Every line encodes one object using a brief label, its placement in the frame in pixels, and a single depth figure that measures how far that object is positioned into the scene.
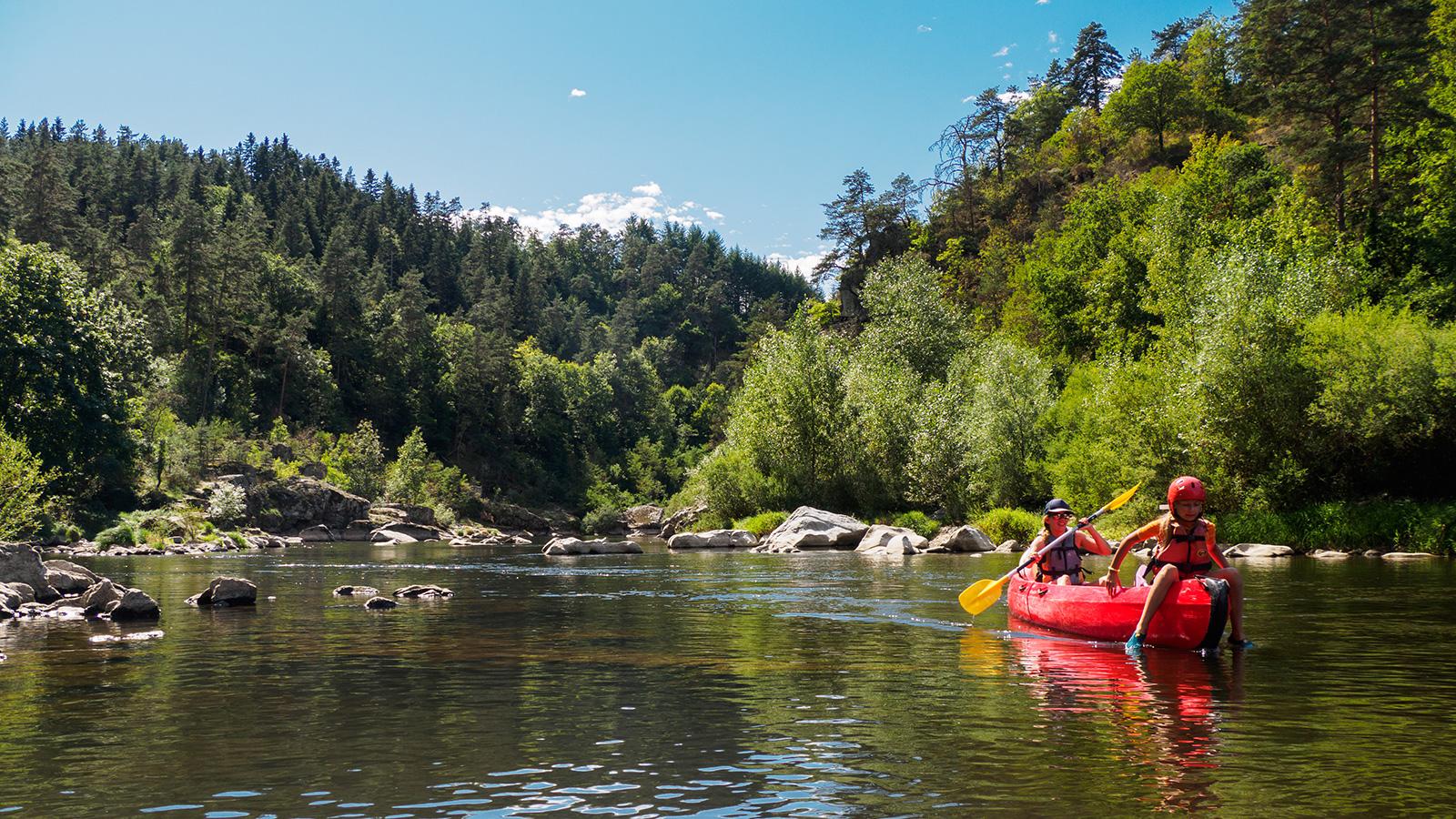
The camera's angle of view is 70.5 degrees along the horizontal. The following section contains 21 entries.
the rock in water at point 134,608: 19.53
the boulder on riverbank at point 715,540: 53.59
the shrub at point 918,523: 50.31
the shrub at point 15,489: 31.00
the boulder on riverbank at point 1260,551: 34.00
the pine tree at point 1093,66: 107.94
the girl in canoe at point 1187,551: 14.14
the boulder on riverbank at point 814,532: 47.56
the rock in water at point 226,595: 22.20
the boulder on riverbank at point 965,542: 41.88
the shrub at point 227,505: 62.53
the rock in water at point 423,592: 24.89
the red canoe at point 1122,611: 13.83
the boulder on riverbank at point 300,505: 69.12
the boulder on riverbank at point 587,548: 47.84
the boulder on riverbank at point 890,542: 42.12
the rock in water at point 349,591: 25.22
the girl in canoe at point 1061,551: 17.97
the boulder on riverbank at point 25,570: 21.83
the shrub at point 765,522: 55.59
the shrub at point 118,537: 48.83
